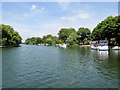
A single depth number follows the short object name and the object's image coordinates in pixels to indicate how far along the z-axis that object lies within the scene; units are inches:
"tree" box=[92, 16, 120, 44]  1290.1
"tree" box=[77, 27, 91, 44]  2651.5
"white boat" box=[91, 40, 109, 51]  1059.2
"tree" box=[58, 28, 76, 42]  2880.5
